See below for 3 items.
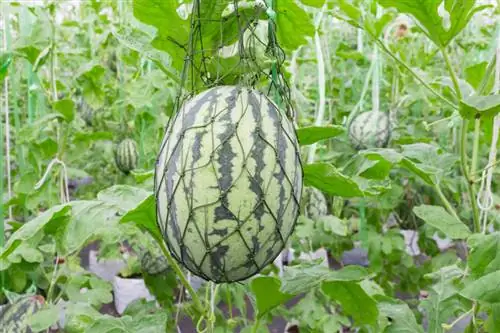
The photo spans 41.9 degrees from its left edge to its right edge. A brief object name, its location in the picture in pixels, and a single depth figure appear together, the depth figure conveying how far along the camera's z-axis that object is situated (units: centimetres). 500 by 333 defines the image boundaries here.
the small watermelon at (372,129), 339
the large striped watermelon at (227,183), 111
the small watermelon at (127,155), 377
